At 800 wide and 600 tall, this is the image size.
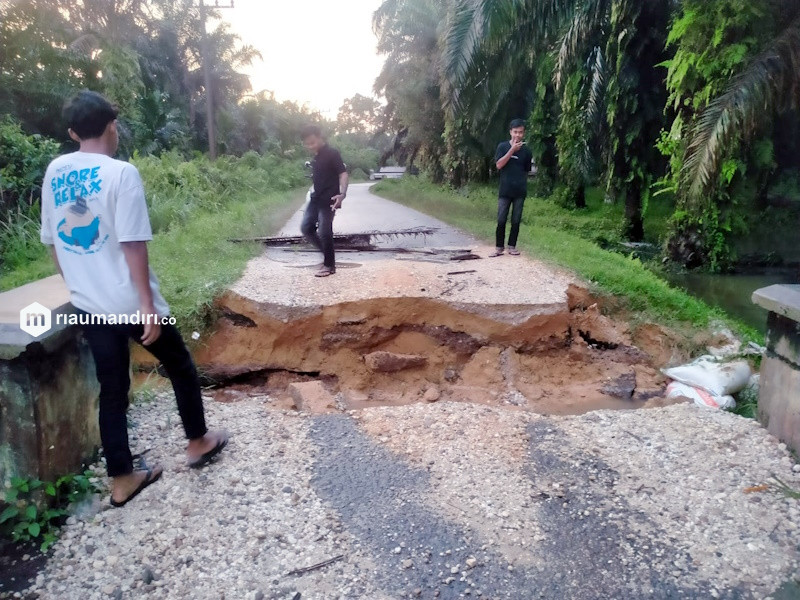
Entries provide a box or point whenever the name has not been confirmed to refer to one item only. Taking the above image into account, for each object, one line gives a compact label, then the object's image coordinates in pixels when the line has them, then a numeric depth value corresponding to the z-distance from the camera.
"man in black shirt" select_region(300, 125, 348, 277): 6.55
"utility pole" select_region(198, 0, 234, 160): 23.55
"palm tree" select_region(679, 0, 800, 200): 8.54
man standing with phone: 7.64
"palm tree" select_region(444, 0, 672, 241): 10.89
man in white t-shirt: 2.69
